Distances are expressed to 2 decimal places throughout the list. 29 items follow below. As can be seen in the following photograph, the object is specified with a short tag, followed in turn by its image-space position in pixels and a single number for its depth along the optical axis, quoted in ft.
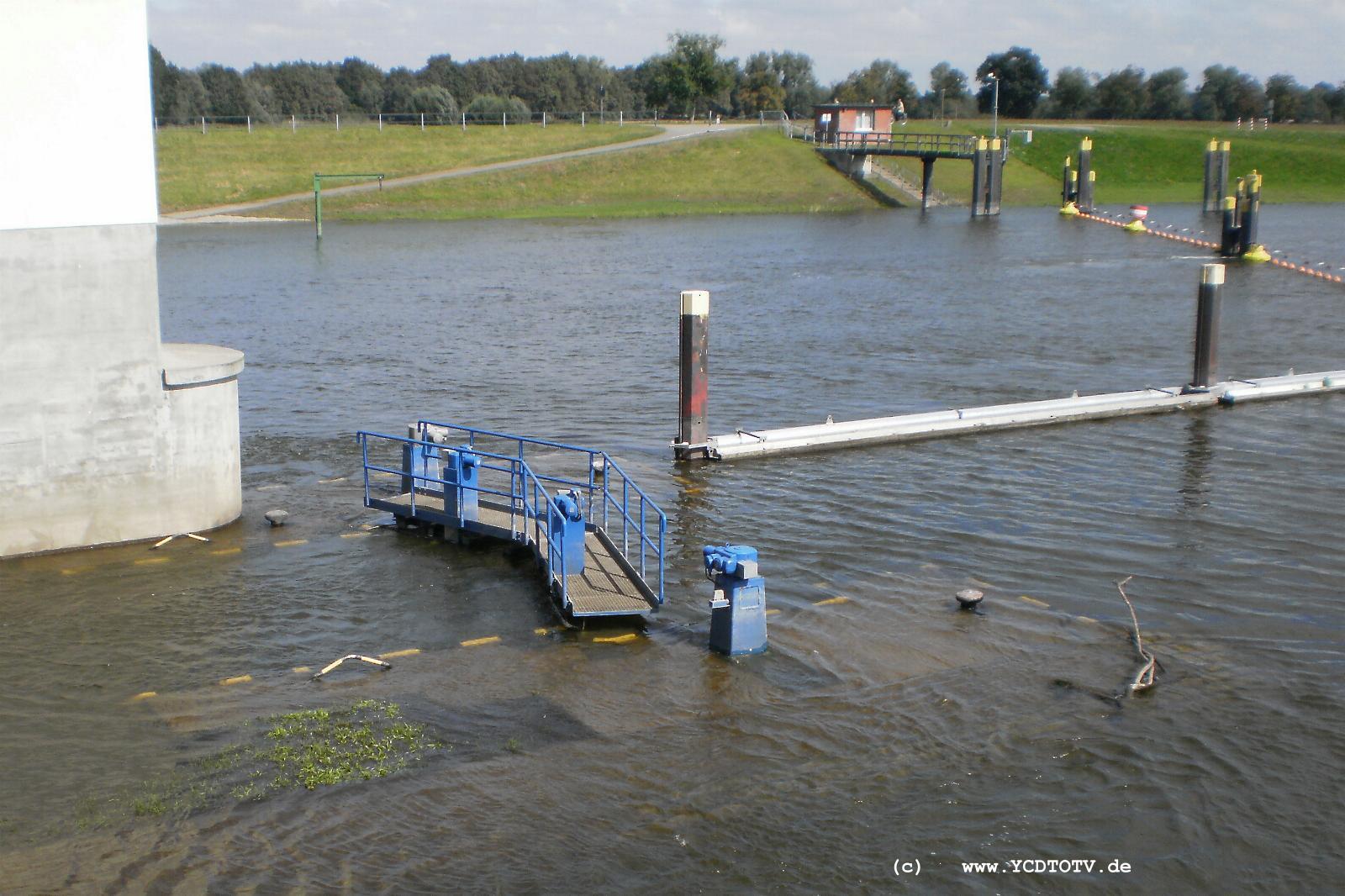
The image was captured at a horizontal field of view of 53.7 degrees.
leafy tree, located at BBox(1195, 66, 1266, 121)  457.27
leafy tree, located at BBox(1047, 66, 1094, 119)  426.10
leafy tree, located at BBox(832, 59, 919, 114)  450.34
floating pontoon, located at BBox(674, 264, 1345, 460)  70.85
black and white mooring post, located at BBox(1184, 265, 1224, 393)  81.20
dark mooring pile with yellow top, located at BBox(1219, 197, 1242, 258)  159.63
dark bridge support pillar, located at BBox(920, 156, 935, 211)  248.73
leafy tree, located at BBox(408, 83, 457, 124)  368.68
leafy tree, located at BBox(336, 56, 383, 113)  470.80
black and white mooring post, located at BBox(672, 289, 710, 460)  68.28
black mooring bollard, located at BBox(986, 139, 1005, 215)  227.81
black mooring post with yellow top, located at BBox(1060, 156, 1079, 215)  229.80
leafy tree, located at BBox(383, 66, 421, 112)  427.33
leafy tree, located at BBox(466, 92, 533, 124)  331.16
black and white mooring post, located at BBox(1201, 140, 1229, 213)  226.17
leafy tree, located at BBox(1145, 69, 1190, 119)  439.63
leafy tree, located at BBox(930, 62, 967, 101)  503.20
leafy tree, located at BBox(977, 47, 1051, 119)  425.28
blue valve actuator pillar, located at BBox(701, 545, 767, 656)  41.93
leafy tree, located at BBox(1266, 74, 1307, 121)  438.81
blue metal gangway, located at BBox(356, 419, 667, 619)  46.75
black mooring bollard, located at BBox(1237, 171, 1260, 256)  157.58
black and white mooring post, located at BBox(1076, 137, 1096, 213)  231.50
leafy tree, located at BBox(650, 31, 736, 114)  382.42
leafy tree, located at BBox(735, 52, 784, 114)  433.07
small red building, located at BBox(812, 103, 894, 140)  271.28
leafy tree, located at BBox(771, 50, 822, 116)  494.18
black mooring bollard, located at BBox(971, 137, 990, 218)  226.99
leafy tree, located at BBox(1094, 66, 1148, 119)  428.56
